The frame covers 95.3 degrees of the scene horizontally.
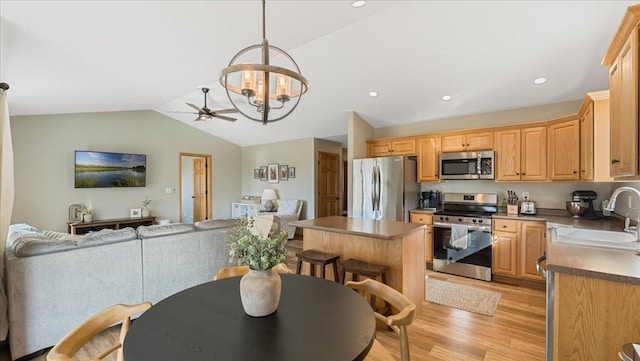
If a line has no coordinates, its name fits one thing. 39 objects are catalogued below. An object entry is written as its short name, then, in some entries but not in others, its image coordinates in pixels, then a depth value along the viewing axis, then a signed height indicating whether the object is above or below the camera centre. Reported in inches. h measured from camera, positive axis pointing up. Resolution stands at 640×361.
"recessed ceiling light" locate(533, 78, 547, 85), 137.6 +45.6
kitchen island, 108.1 -27.6
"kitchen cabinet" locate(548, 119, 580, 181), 134.0 +12.6
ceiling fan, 186.5 +41.3
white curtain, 89.9 -3.4
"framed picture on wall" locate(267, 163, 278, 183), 299.3 +4.8
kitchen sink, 79.9 -20.0
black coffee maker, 187.8 -14.8
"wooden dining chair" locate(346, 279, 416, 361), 53.3 -26.4
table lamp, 288.4 -19.4
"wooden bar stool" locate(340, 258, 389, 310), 101.8 -33.1
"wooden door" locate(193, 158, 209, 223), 312.9 -12.2
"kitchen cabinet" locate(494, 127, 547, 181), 149.6 +12.0
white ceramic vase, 50.7 -20.4
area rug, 123.5 -55.0
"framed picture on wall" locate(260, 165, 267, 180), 310.1 +6.0
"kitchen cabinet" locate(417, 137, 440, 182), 181.3 +11.3
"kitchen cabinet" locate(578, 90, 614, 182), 107.4 +15.8
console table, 211.7 -35.6
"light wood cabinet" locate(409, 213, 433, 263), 170.7 -29.3
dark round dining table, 40.2 -24.3
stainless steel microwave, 163.9 +6.9
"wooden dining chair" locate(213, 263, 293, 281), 79.4 -26.1
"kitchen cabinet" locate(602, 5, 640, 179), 58.4 +17.9
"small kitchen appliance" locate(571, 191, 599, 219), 138.0 -10.8
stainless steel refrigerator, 176.4 -6.7
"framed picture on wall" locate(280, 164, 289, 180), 291.0 +5.5
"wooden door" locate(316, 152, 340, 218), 279.6 -7.8
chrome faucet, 76.9 -7.7
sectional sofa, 89.0 -33.5
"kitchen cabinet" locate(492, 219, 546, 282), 141.2 -35.1
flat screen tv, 221.3 +7.0
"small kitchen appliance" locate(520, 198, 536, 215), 155.2 -16.4
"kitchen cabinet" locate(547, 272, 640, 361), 56.4 -28.3
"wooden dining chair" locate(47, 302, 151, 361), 44.2 -26.2
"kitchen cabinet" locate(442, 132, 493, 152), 165.2 +20.8
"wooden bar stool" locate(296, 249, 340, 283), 112.0 -31.9
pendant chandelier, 61.1 +22.5
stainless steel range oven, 154.4 -33.6
